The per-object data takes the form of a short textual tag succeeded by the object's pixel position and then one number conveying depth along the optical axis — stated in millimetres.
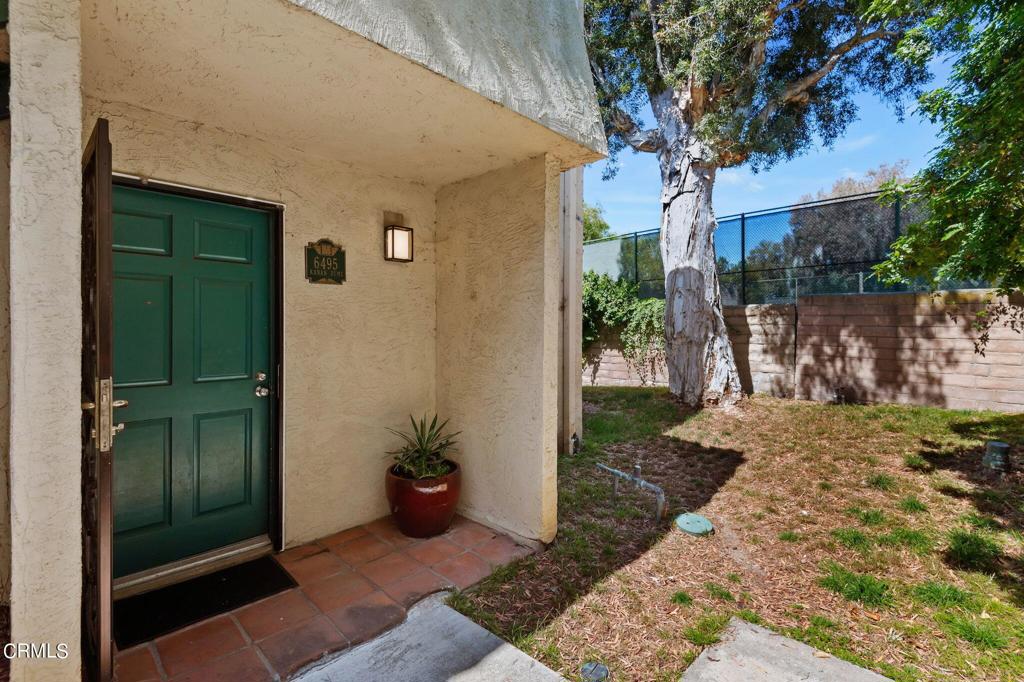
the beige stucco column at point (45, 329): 1382
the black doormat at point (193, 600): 2408
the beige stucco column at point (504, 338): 3270
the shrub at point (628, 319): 8938
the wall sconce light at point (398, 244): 3639
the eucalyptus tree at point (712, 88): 6910
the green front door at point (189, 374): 2678
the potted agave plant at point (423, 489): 3354
